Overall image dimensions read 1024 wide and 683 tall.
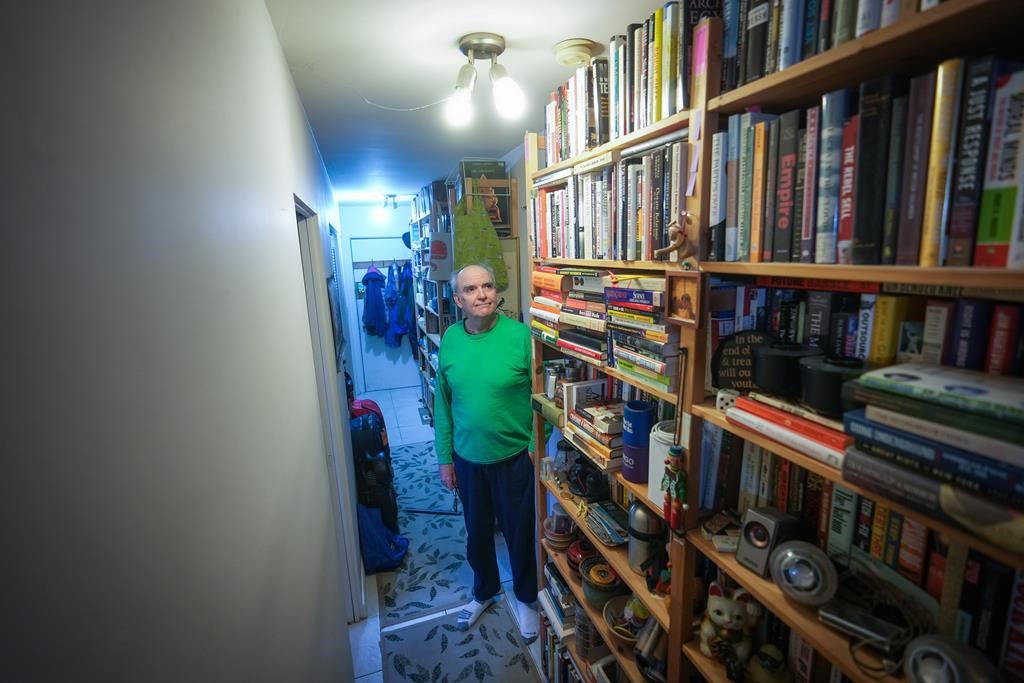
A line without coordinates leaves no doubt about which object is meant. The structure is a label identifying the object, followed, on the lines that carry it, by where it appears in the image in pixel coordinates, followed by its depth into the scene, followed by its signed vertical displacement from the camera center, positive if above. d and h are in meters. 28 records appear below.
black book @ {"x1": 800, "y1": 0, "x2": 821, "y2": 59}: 0.74 +0.37
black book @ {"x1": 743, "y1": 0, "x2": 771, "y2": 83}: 0.82 +0.40
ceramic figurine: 1.00 -0.84
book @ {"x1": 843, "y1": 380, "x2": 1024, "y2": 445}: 0.55 -0.23
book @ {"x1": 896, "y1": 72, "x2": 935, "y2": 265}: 0.63 +0.11
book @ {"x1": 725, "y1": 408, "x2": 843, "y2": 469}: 0.73 -0.33
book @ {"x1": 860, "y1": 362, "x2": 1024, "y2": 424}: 0.55 -0.19
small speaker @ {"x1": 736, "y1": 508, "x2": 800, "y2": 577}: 0.90 -0.57
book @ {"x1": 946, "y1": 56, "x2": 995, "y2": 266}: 0.57 +0.11
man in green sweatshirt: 2.09 -0.81
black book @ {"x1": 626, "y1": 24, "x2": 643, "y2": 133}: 1.14 +0.47
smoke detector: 1.56 +0.74
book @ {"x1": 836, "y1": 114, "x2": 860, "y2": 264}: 0.71 +0.09
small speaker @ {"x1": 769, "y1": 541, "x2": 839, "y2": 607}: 0.81 -0.59
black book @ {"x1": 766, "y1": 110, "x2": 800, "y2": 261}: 0.80 +0.12
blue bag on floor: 2.72 -1.68
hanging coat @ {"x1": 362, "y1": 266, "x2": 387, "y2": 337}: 6.12 -0.49
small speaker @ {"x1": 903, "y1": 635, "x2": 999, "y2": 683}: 0.62 -0.59
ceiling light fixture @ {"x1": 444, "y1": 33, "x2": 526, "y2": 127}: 1.51 +0.64
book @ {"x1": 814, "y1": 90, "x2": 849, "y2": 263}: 0.73 +0.12
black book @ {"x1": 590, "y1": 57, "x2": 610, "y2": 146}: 1.28 +0.46
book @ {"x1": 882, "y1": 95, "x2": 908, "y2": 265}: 0.66 +0.10
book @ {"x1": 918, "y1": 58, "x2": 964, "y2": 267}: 0.59 +0.11
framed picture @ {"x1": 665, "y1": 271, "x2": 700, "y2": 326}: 0.97 -0.10
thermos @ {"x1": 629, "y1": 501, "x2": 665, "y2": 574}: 1.27 -0.78
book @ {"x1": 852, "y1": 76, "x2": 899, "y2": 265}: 0.67 +0.12
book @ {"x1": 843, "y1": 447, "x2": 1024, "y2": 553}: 0.53 -0.33
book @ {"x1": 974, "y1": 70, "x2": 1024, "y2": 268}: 0.55 +0.07
